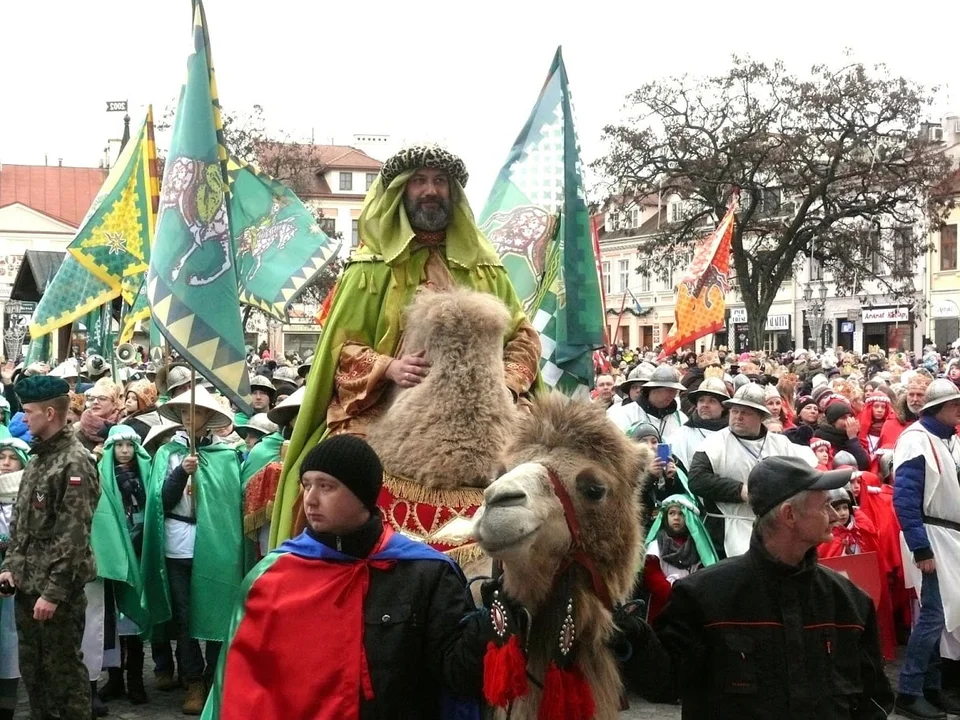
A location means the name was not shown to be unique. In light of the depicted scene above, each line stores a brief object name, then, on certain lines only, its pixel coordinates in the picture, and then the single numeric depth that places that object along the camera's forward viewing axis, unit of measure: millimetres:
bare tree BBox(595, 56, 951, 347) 39656
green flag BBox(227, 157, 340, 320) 13672
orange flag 17141
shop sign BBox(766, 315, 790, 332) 66750
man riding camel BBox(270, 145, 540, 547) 4891
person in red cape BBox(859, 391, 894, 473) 11802
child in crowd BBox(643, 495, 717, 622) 7445
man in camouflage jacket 6254
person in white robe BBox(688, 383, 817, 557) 7492
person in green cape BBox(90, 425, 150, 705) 7488
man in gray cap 3551
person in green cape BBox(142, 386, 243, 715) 7812
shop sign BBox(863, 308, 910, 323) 59688
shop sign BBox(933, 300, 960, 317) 57094
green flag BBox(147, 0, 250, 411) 5961
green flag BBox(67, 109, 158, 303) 13320
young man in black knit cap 3455
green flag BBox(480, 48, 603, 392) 6797
